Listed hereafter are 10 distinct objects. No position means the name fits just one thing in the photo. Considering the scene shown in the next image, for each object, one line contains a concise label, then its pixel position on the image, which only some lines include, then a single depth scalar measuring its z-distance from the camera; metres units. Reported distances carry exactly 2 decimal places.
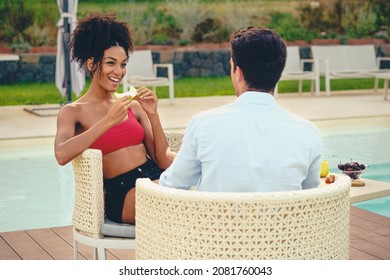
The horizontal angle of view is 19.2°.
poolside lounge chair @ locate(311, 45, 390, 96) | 19.37
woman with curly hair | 4.52
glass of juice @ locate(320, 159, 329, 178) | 6.28
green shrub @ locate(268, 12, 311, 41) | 24.57
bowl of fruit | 6.54
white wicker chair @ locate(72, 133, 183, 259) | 4.30
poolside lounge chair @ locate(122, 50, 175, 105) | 16.33
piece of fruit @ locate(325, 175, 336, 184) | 3.97
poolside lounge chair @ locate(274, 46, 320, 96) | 18.01
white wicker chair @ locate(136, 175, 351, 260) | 3.07
